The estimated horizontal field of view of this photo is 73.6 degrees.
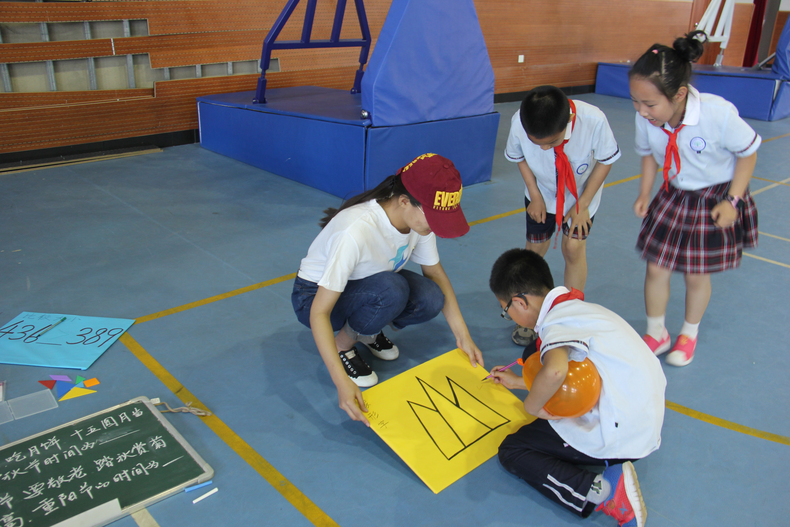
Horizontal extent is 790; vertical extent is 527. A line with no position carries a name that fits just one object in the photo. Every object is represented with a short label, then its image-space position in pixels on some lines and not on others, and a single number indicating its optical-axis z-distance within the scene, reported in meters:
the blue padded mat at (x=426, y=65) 3.08
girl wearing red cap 1.33
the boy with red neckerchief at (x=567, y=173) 1.83
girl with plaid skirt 1.56
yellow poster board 1.38
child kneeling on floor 1.21
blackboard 1.21
